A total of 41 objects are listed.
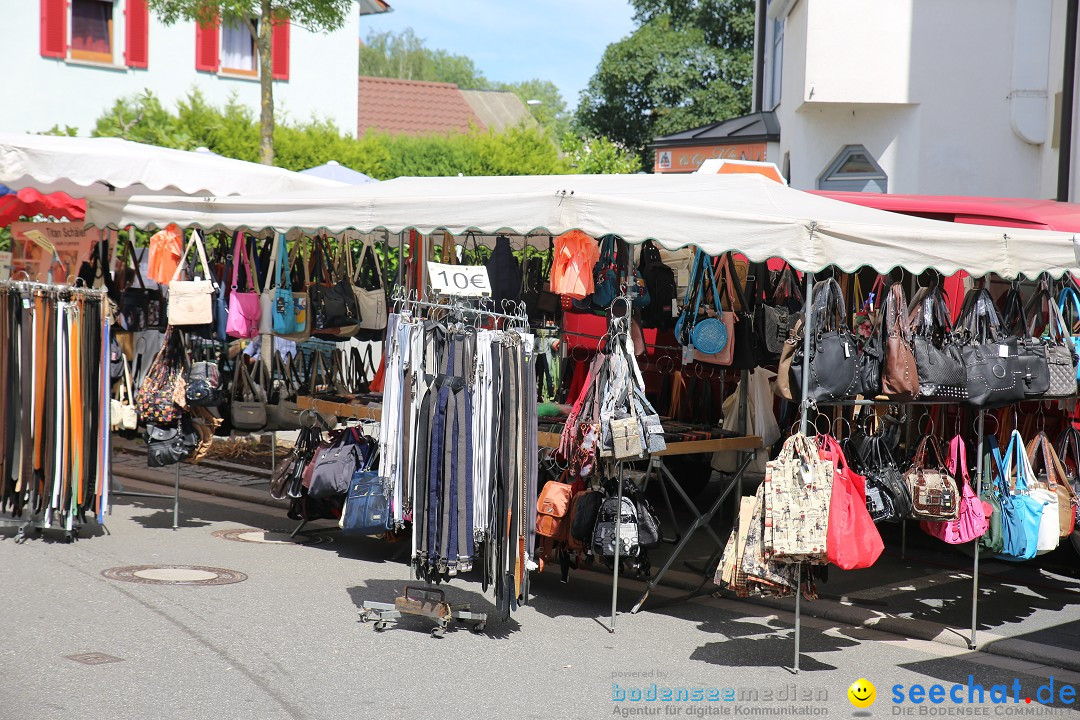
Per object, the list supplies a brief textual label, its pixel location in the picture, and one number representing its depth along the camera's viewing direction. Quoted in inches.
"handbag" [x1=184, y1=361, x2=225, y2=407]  346.6
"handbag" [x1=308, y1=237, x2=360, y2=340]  381.4
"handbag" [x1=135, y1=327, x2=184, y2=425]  346.3
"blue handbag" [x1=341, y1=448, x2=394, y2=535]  291.1
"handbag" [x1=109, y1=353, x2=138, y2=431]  380.8
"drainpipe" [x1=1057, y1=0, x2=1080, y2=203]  508.1
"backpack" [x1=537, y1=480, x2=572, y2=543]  278.4
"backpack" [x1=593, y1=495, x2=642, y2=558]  268.8
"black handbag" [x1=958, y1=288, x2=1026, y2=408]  253.4
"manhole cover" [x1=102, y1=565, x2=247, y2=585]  293.0
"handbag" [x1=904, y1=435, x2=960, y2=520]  255.4
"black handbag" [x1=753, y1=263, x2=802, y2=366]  317.4
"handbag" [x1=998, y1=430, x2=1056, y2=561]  255.0
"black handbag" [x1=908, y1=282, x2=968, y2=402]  251.8
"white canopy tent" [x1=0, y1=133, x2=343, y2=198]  368.5
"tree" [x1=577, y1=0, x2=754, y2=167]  1521.9
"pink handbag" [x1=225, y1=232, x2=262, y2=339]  374.6
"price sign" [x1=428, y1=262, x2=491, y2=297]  256.1
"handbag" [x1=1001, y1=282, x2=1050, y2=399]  256.5
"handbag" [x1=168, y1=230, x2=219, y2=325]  350.3
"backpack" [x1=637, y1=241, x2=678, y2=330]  344.2
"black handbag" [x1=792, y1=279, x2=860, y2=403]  245.3
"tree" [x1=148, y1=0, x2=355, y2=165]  566.9
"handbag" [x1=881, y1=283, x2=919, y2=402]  248.5
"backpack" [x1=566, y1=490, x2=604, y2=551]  274.7
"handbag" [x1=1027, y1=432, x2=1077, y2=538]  261.1
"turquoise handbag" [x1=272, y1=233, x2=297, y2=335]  378.3
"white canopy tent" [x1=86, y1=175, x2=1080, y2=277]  242.5
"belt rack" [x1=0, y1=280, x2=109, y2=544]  322.7
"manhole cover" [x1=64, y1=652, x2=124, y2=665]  225.3
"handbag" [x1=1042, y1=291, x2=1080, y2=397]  260.7
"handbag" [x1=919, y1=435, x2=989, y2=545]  256.5
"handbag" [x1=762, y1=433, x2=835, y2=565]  233.3
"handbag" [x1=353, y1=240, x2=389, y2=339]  395.9
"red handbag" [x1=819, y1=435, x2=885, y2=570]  233.3
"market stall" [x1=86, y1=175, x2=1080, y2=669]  239.8
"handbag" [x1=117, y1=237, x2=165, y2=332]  418.9
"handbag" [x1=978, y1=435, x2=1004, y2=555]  260.4
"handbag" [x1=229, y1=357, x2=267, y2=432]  376.8
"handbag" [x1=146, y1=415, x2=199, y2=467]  347.6
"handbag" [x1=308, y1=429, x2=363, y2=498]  319.9
